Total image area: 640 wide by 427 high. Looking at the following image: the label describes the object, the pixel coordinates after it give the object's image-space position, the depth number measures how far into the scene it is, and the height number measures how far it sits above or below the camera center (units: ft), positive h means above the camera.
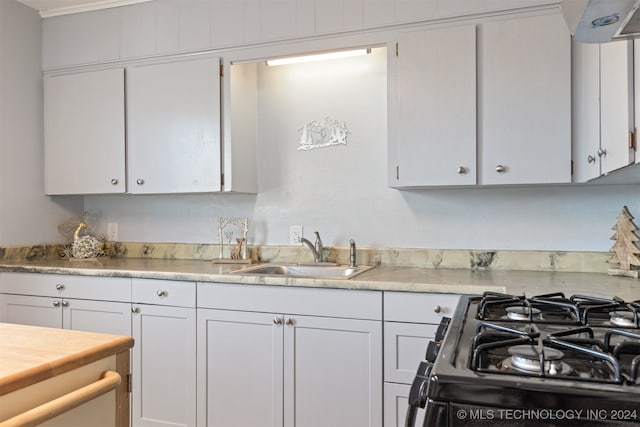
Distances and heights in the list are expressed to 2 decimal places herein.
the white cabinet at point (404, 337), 6.09 -1.69
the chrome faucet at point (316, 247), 8.48 -0.64
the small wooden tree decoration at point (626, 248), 6.39 -0.50
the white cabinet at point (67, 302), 7.73 -1.57
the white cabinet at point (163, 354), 7.25 -2.29
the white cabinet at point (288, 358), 6.35 -2.12
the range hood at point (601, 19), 3.13 +1.43
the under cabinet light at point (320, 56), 7.88 +2.77
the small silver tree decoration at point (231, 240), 9.00 -0.54
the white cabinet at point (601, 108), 4.63 +1.27
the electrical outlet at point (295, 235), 8.98 -0.43
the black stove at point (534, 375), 2.15 -0.85
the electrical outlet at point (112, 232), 10.34 -0.43
